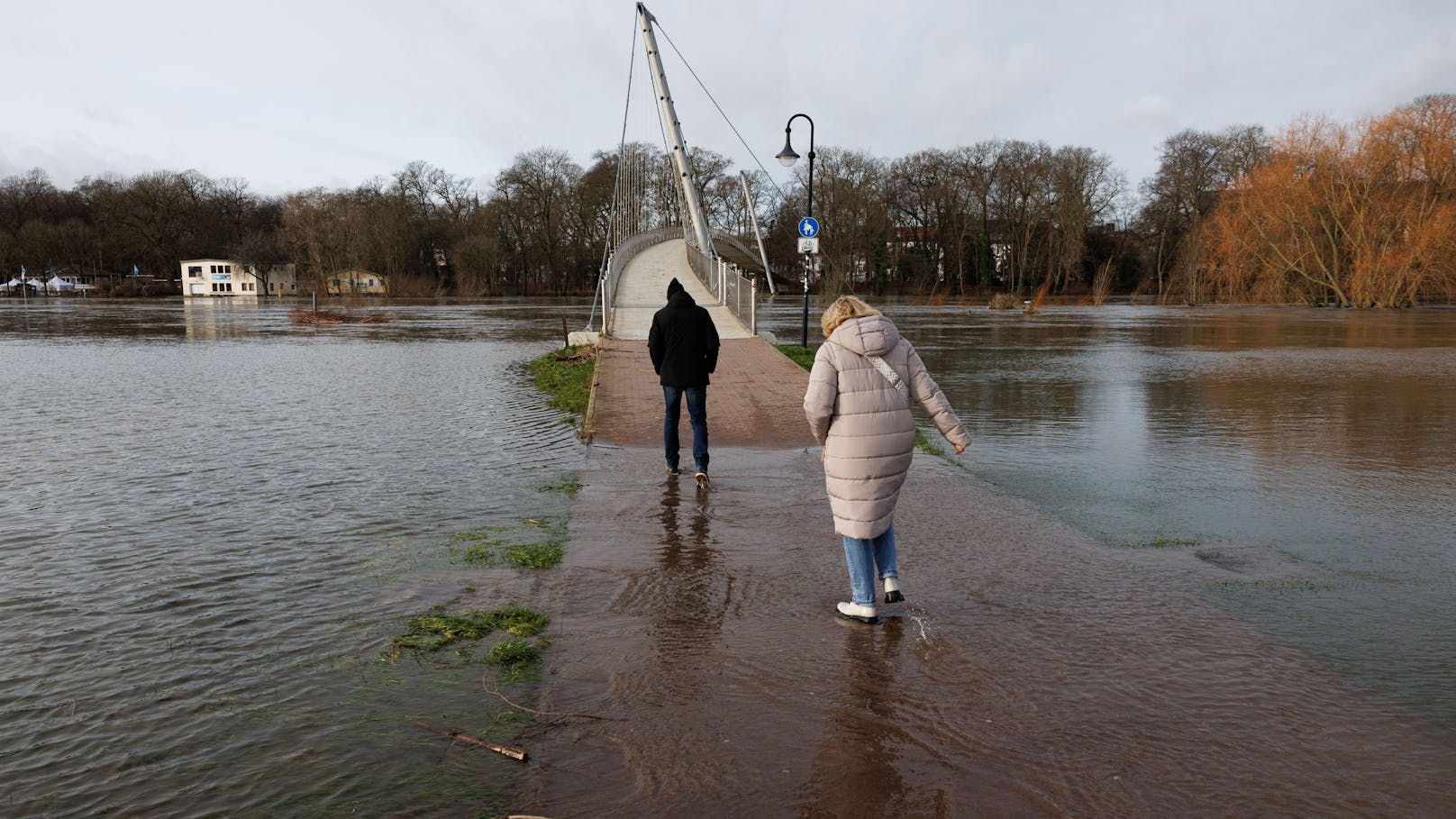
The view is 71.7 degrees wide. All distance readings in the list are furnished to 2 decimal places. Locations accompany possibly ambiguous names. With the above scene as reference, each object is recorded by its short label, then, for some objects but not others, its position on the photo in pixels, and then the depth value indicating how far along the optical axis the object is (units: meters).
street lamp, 22.75
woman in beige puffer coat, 4.68
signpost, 21.03
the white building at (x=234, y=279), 95.31
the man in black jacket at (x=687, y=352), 8.29
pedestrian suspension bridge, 25.72
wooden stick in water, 3.40
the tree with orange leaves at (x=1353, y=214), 43.47
